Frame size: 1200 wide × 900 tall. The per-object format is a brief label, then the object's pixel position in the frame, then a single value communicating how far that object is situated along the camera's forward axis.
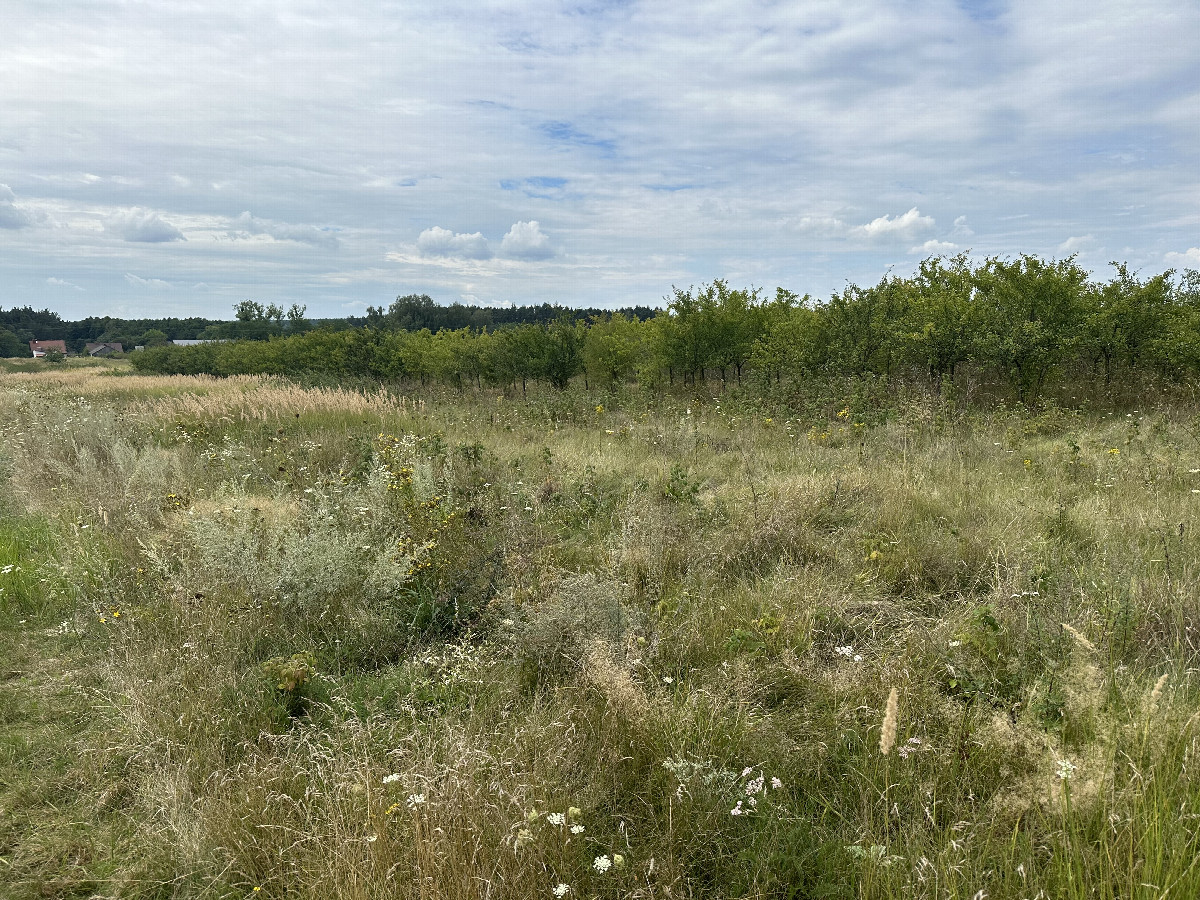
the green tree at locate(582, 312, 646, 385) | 22.62
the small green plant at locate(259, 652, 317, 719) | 3.22
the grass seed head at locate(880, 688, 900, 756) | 1.64
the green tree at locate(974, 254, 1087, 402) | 13.14
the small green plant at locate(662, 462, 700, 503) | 5.86
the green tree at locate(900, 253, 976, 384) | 13.87
